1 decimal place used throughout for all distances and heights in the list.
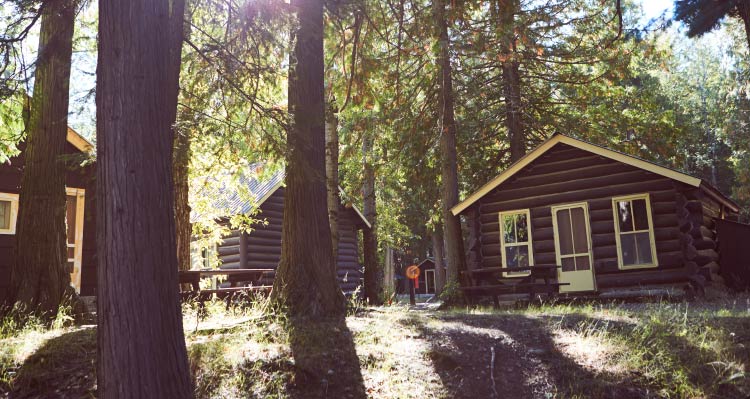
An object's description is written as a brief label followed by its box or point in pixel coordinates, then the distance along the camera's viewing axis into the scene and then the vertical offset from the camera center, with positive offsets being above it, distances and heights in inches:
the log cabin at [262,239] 796.6 +57.3
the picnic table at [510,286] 530.9 -14.1
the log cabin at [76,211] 548.1 +74.7
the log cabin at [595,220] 589.0 +49.9
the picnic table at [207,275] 405.9 +1.1
